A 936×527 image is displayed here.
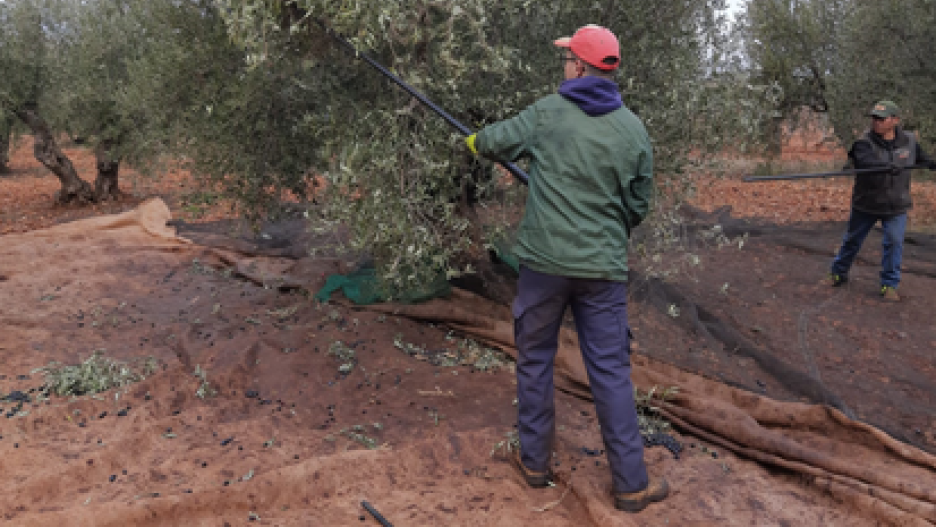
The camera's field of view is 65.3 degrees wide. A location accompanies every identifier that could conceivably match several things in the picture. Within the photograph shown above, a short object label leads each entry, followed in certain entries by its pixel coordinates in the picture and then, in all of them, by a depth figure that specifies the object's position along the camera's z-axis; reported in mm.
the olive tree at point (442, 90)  4895
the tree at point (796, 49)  13914
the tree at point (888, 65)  10656
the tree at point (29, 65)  12570
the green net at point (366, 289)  6527
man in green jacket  3875
